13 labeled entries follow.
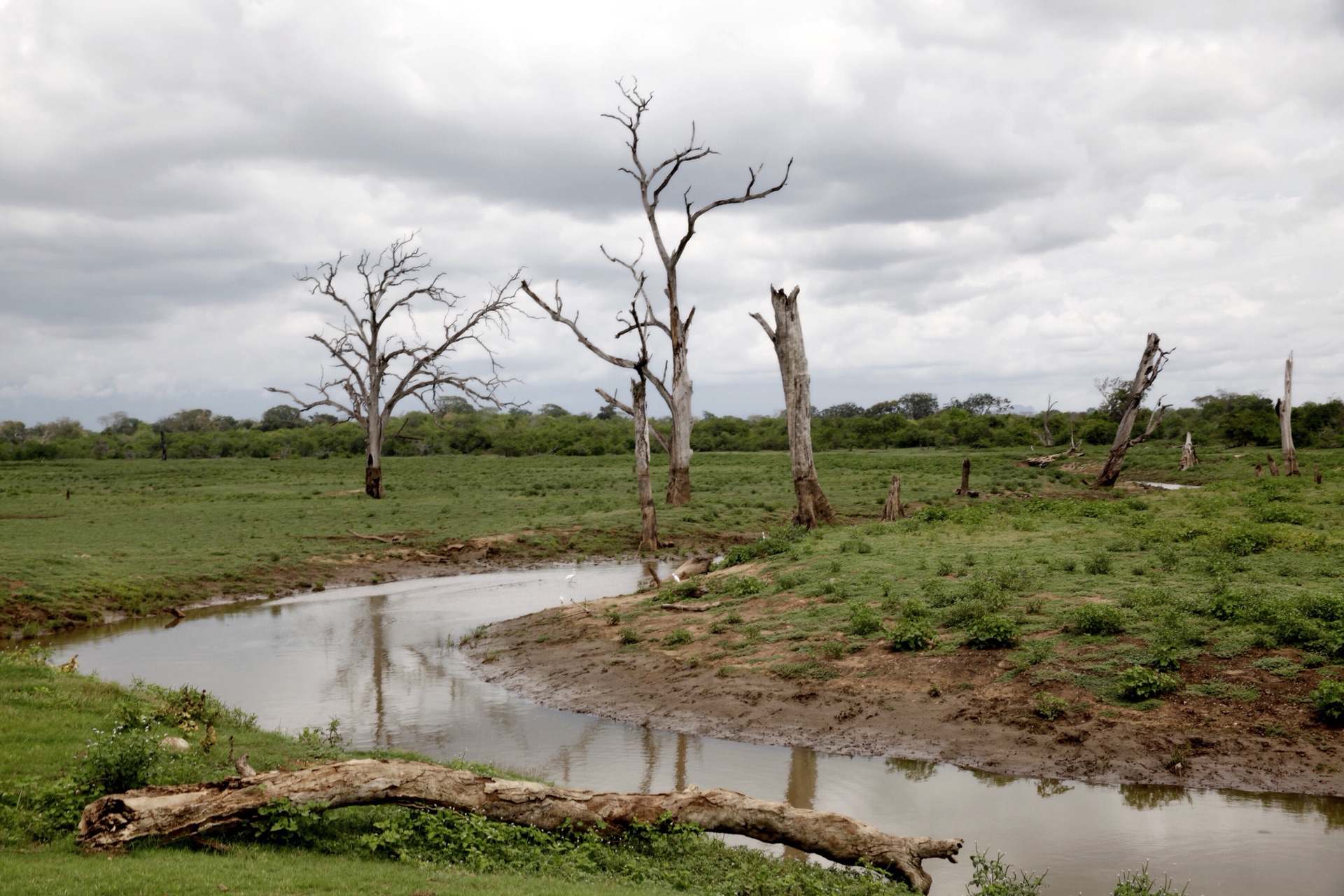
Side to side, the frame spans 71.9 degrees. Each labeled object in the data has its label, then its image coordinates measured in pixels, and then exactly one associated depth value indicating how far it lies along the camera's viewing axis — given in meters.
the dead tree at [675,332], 33.50
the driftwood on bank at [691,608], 16.70
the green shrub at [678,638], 14.80
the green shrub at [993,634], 12.30
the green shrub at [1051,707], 10.52
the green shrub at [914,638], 12.73
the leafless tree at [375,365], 40.25
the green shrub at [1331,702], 9.54
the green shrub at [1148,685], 10.53
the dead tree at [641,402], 27.30
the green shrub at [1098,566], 15.20
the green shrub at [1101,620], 12.05
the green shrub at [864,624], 13.55
